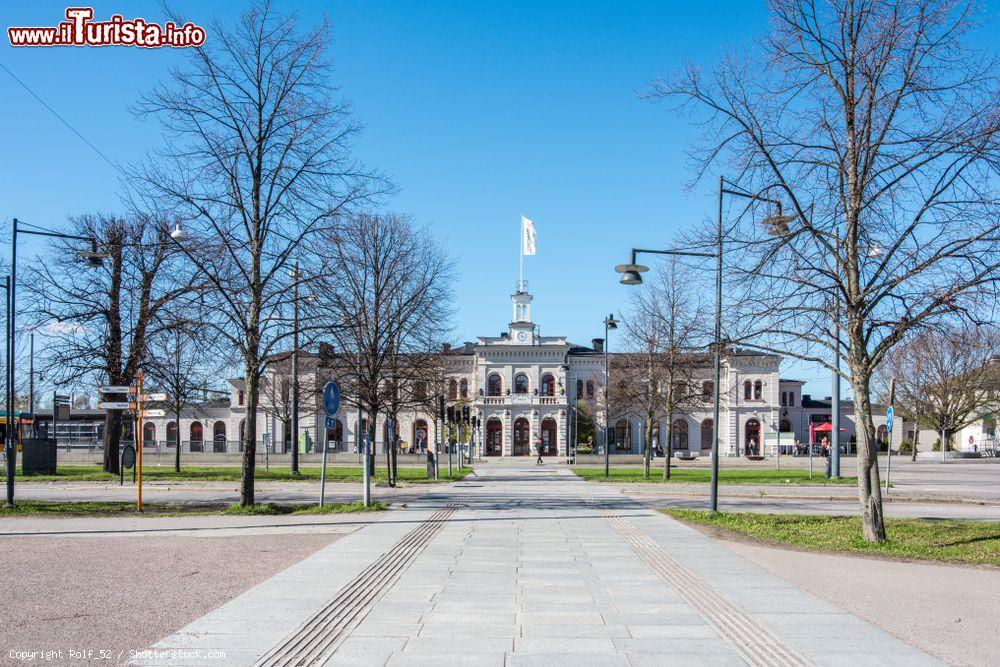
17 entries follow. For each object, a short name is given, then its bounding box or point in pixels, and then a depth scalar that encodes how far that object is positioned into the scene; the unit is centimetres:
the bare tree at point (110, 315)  3234
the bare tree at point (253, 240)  1911
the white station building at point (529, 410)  7919
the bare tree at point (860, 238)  1305
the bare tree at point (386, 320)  3075
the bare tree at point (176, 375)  3503
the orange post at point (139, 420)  2012
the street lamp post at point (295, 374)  1956
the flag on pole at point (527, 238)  7488
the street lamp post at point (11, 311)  2056
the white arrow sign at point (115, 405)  2100
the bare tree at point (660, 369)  3472
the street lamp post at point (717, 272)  1437
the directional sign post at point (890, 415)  2348
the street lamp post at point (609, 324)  3950
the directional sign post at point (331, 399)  1845
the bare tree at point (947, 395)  6328
